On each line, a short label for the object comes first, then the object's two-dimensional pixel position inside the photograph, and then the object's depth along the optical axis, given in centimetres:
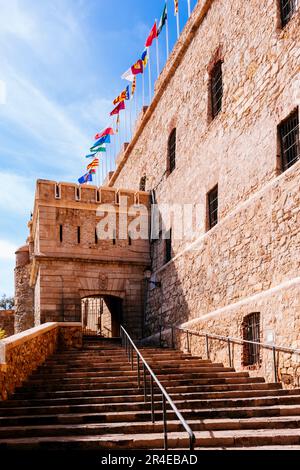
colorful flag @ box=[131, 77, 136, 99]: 2189
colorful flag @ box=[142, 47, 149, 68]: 2012
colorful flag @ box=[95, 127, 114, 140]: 2440
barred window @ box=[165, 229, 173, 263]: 1662
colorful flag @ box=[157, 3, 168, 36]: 1813
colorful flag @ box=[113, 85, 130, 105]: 2262
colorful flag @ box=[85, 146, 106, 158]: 2453
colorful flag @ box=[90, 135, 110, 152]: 2469
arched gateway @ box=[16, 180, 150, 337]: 1688
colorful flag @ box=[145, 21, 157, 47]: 1875
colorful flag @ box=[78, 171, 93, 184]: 2855
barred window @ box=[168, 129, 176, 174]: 1742
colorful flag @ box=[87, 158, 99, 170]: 2800
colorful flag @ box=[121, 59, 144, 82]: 2036
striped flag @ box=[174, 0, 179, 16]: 1747
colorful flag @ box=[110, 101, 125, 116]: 2305
